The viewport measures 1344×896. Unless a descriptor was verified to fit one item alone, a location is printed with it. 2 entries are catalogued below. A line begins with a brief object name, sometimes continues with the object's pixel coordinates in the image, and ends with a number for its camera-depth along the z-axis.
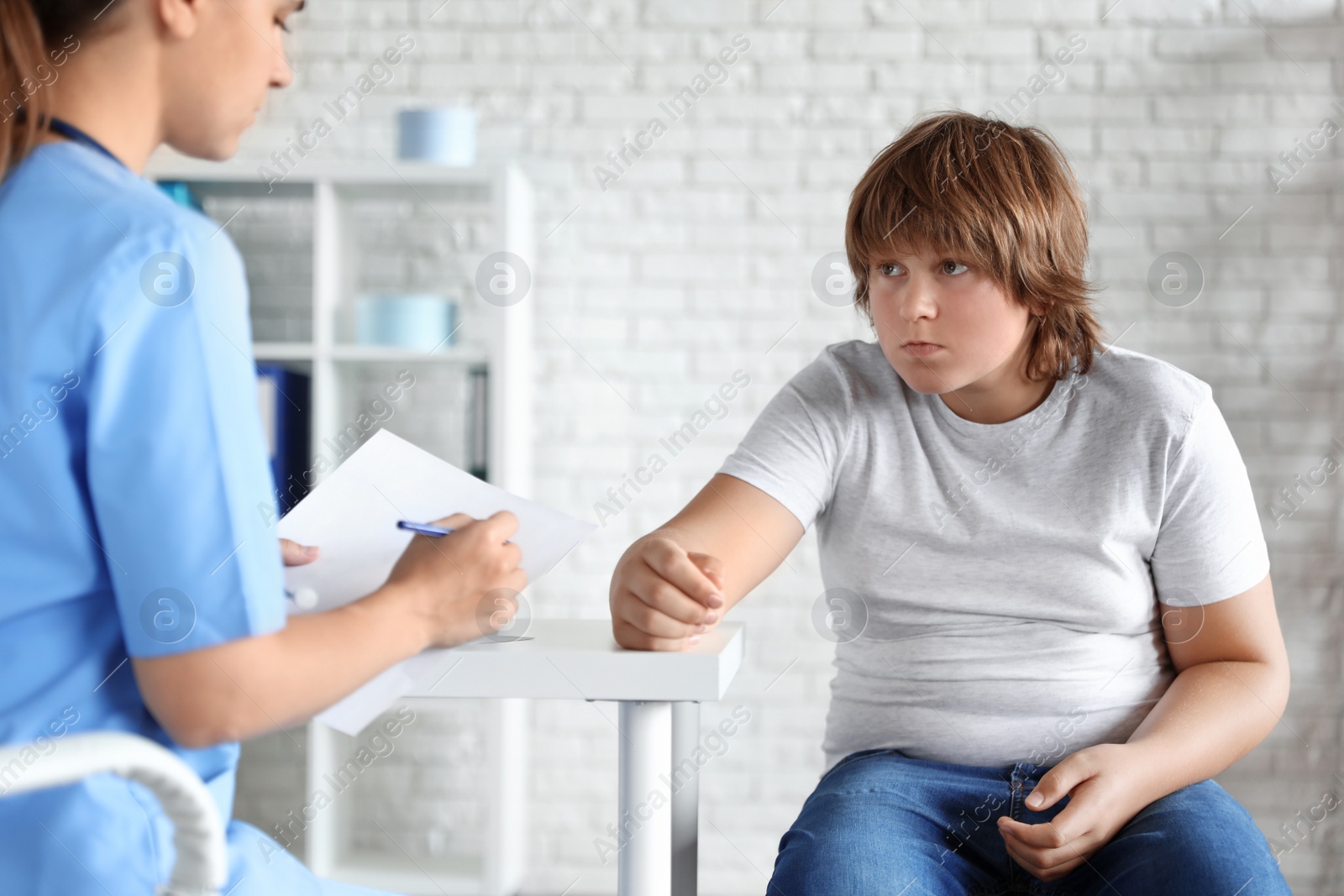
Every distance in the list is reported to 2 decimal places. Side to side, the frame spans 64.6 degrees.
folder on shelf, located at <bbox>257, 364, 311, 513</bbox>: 2.43
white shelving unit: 2.45
